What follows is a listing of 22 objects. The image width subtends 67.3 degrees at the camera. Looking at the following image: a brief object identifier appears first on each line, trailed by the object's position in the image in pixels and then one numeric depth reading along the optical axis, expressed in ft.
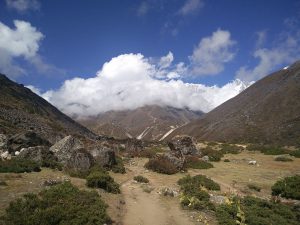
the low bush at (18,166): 53.89
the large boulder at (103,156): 68.45
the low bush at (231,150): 115.63
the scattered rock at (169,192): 47.60
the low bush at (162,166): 69.65
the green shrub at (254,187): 51.66
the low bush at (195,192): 40.61
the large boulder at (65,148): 68.87
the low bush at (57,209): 31.06
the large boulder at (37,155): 64.05
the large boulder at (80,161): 60.41
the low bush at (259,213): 34.68
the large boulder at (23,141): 74.55
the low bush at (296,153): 96.17
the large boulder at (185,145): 102.34
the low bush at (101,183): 47.84
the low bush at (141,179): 58.13
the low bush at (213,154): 93.09
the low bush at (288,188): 46.75
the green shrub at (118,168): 66.69
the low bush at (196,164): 78.41
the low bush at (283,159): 87.73
